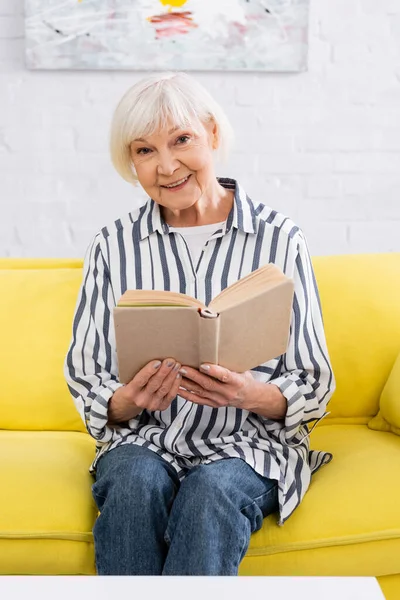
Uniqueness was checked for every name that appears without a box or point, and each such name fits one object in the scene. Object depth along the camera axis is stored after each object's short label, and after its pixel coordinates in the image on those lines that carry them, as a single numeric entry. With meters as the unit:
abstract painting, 3.37
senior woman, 2.28
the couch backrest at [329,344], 2.80
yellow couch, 2.35
